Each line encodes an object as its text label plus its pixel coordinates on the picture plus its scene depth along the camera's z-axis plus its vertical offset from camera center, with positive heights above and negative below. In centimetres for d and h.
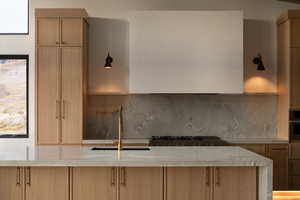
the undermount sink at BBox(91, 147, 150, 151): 419 -53
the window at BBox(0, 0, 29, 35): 640 +124
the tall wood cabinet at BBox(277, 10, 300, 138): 592 +50
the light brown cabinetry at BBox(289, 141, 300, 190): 592 -99
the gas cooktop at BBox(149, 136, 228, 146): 559 -61
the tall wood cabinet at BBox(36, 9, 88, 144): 585 +36
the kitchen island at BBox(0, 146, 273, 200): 354 -72
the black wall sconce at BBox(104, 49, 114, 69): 594 +51
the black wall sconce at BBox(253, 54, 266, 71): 606 +53
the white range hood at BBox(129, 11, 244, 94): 591 +65
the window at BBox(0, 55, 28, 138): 638 -7
